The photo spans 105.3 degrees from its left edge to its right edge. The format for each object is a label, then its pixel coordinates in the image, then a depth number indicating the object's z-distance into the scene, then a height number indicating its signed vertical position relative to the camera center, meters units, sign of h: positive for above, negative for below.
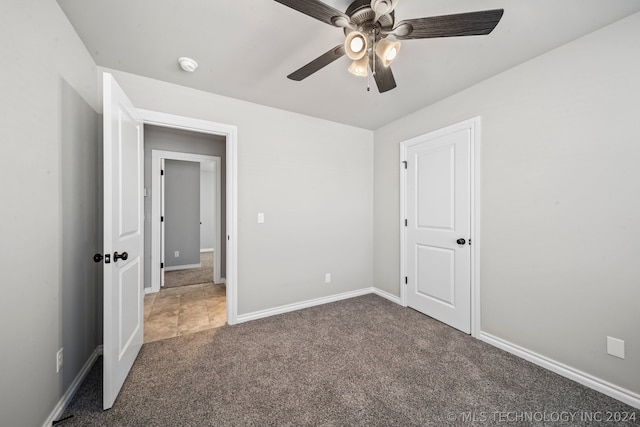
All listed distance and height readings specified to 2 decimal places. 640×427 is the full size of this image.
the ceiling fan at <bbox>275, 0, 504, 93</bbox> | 1.13 +0.94
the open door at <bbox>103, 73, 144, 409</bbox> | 1.49 -0.16
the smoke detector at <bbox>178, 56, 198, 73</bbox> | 1.96 +1.23
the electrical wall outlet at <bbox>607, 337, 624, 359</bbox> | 1.58 -0.88
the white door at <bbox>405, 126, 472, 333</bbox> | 2.46 -0.15
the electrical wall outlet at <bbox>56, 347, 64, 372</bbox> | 1.43 -0.87
